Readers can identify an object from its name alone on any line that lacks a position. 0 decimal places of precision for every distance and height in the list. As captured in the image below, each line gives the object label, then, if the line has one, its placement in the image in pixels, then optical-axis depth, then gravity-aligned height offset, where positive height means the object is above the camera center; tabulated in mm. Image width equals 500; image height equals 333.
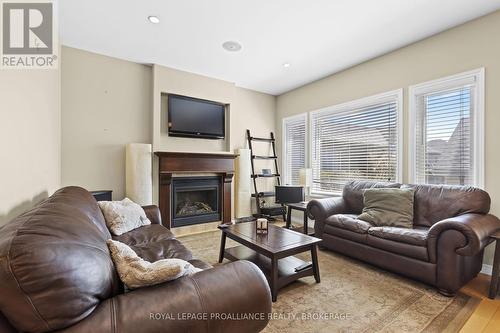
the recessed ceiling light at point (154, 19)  2581 +1616
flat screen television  3891 +830
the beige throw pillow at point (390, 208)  2629 -487
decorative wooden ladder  4571 -437
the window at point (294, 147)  4801 +397
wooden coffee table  1989 -747
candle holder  2525 -648
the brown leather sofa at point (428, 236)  1978 -684
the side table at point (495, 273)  1972 -901
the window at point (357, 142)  3357 +386
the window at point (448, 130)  2586 +427
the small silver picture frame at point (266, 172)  4952 -130
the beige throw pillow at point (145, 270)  956 -432
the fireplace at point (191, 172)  3715 -113
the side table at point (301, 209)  3511 -723
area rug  1669 -1116
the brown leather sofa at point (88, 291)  686 -452
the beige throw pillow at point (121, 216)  2244 -502
